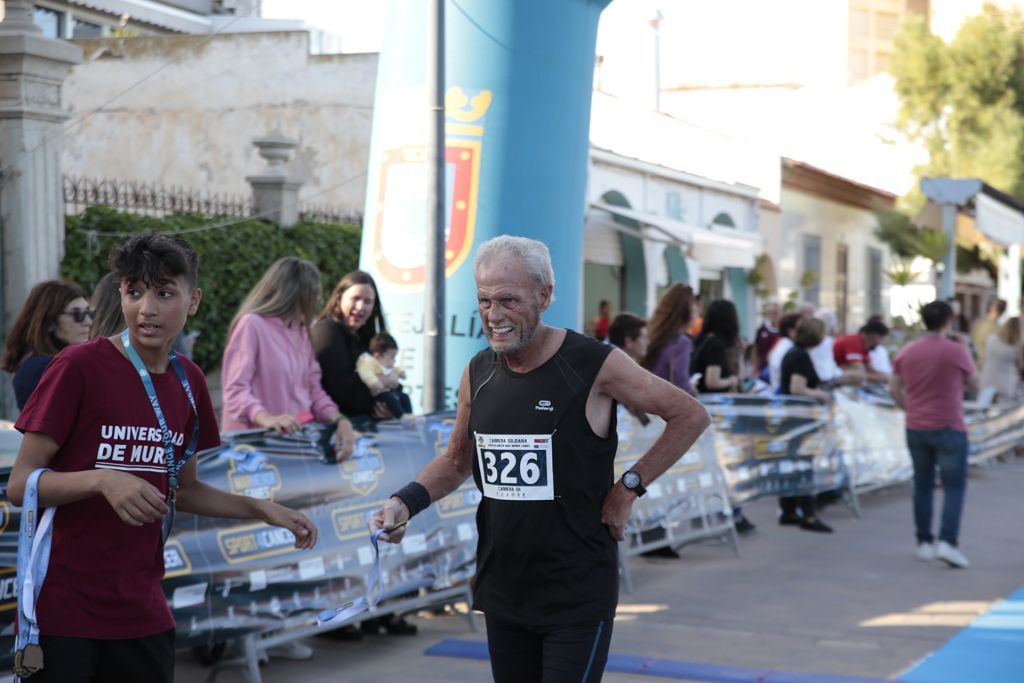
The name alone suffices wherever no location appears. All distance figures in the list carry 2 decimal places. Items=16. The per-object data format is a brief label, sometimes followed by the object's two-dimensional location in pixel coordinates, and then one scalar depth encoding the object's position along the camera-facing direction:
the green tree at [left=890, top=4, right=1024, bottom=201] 36.72
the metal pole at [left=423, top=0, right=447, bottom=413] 9.38
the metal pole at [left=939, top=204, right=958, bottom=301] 17.98
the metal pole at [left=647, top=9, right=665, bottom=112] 32.69
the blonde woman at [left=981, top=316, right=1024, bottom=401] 17.66
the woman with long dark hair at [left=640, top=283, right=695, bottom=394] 10.26
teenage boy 3.63
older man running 3.96
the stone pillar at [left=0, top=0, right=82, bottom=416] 11.45
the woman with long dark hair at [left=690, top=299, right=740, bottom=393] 11.30
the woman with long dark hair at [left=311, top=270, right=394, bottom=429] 7.61
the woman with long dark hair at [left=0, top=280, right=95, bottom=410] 6.00
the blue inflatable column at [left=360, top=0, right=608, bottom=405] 10.05
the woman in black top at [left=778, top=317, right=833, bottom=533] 11.95
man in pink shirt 10.12
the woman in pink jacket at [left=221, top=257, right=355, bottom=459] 6.98
